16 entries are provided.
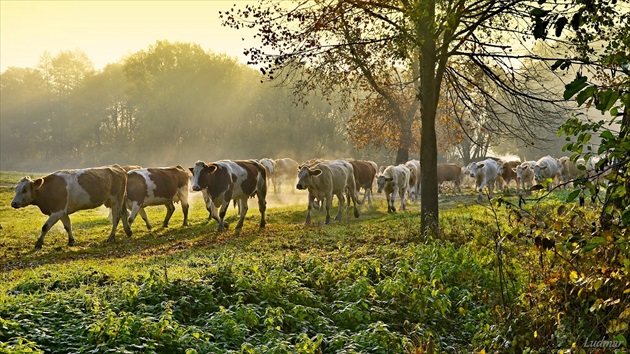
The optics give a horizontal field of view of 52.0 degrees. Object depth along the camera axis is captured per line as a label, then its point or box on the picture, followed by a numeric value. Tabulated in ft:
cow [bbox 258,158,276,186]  144.36
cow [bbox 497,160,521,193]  132.69
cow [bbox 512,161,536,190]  130.42
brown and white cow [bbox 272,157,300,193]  153.28
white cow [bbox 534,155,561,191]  134.05
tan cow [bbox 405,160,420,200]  116.47
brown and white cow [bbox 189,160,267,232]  71.56
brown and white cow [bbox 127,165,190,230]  73.41
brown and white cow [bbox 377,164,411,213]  97.14
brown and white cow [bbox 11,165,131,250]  61.57
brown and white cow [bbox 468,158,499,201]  117.88
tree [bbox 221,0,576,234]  48.11
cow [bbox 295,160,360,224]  77.70
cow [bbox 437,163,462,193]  145.69
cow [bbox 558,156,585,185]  146.59
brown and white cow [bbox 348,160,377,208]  101.60
